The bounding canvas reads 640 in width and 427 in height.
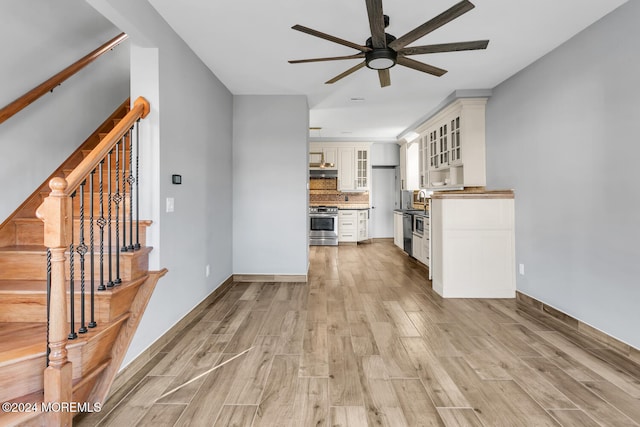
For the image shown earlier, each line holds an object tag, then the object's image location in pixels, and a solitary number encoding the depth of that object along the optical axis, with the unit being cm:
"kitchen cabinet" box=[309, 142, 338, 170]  777
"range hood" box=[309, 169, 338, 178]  788
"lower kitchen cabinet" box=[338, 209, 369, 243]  779
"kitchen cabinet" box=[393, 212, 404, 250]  694
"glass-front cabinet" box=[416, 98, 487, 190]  429
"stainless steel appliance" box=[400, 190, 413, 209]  717
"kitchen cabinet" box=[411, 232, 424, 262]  533
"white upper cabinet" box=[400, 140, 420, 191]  688
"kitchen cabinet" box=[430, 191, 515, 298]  363
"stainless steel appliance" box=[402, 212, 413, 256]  585
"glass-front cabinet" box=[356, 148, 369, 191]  783
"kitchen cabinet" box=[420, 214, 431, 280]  494
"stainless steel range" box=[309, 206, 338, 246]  758
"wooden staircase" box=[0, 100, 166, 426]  146
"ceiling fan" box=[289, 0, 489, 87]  184
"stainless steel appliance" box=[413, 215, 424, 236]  525
